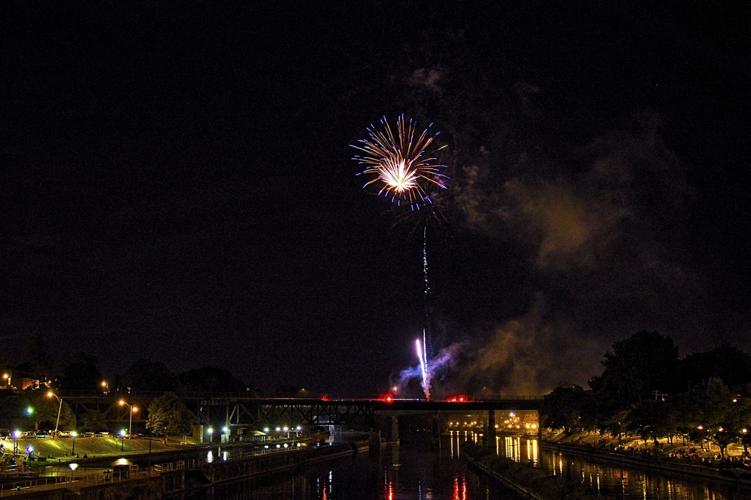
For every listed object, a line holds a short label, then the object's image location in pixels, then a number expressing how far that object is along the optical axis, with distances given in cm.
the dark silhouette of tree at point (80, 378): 18900
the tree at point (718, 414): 10258
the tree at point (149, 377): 17888
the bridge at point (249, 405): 15300
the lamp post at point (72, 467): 7453
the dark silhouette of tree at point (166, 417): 13362
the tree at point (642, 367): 16250
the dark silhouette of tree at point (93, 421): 13361
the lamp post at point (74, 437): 9465
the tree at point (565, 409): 17075
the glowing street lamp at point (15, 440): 8448
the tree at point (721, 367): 15412
